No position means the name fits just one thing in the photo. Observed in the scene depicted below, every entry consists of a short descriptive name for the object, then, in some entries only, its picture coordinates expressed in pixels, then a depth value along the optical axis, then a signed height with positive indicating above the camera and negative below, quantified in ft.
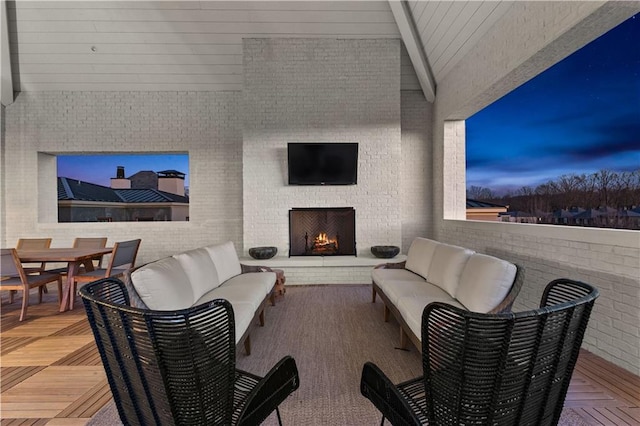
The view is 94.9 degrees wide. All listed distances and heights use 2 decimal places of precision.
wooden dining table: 11.43 -1.85
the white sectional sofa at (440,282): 6.32 -1.98
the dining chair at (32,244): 14.48 -1.63
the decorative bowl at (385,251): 15.13 -2.08
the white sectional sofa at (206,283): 6.29 -1.99
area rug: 5.69 -3.88
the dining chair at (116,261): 11.85 -2.12
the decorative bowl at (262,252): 14.99 -2.12
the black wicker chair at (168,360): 3.05 -1.65
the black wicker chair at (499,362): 2.86 -1.58
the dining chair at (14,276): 10.64 -2.40
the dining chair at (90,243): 14.98 -1.62
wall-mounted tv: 15.92 +2.66
